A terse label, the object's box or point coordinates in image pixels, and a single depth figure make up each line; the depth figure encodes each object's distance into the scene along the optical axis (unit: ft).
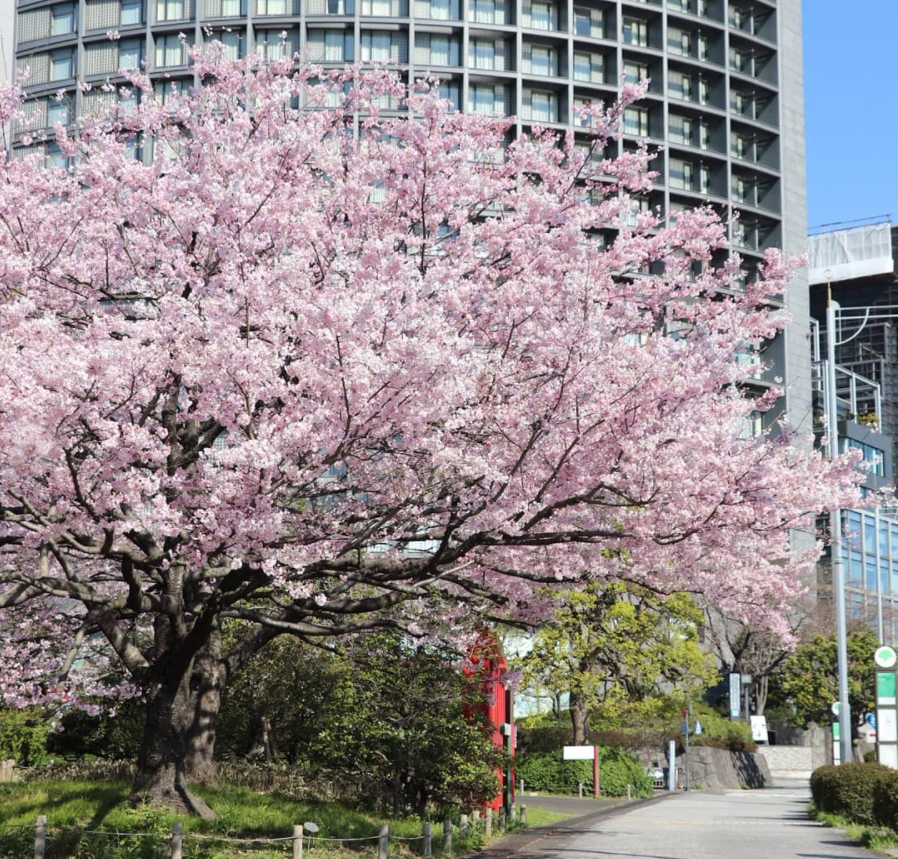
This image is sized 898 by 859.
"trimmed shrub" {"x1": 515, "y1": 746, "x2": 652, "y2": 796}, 141.79
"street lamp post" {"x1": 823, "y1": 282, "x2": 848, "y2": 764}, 97.09
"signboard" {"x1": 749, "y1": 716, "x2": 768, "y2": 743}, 197.48
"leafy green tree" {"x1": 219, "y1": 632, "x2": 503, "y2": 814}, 66.74
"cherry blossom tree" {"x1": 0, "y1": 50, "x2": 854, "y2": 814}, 40.01
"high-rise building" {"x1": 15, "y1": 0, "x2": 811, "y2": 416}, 232.53
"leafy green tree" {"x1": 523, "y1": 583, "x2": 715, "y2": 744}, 123.85
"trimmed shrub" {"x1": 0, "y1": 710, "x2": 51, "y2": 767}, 87.61
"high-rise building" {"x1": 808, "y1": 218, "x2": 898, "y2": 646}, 258.78
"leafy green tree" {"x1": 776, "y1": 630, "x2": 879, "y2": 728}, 201.05
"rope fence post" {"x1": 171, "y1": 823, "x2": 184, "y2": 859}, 46.11
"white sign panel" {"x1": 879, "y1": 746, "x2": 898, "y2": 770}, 74.79
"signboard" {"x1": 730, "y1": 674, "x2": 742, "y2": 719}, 192.44
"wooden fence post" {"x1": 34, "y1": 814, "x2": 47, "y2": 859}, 47.11
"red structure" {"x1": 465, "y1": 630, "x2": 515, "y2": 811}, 70.49
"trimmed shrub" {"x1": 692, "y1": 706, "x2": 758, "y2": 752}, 191.15
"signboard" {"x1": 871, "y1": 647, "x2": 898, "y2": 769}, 72.33
